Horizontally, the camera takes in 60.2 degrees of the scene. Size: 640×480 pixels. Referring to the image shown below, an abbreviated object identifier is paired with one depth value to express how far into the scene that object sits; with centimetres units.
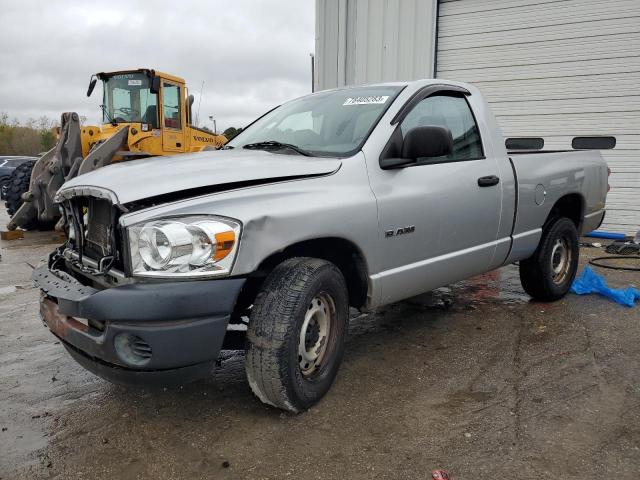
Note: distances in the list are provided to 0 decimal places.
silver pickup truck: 242
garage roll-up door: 862
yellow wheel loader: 951
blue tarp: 496
